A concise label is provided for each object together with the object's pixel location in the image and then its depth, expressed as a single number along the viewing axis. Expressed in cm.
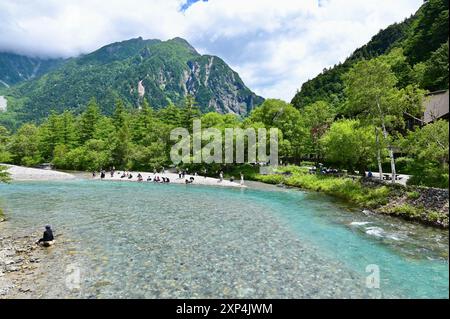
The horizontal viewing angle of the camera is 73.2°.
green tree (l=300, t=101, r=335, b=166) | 5369
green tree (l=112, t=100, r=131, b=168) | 6184
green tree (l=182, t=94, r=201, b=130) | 6297
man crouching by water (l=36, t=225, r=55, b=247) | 1524
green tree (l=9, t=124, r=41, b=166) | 6981
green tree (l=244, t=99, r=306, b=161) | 5269
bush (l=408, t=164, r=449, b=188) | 1870
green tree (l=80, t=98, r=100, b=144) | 7262
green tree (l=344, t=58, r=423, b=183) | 2428
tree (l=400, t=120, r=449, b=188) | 1753
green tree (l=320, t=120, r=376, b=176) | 3234
